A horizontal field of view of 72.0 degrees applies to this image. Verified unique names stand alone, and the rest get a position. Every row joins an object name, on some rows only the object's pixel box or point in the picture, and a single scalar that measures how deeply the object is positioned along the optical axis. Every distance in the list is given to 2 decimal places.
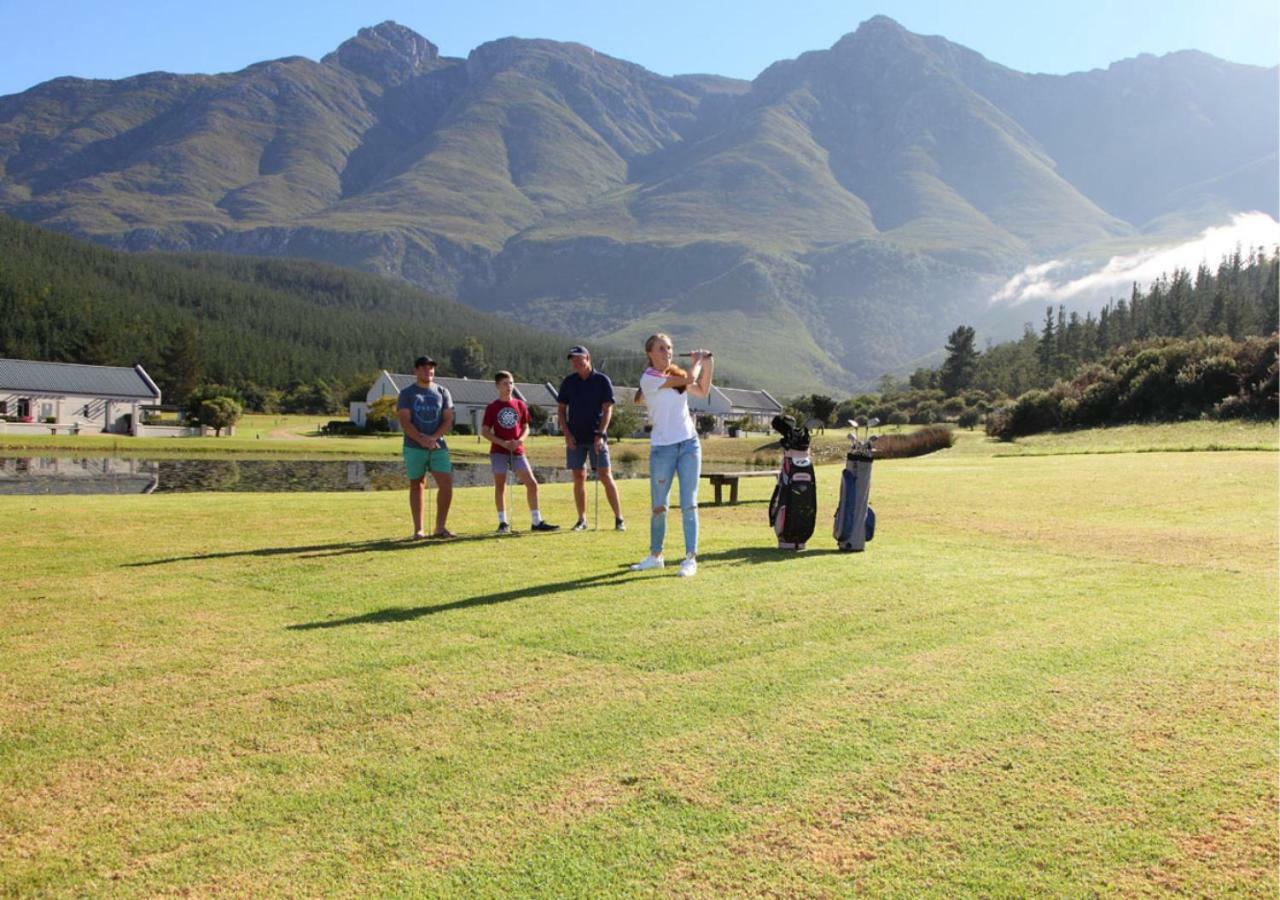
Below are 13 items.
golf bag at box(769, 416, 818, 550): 10.59
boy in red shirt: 12.40
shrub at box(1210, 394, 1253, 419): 32.09
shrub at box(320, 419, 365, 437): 79.06
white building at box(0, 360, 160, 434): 77.94
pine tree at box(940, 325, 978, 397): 100.44
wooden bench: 17.00
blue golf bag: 10.63
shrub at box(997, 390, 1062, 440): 40.53
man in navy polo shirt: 11.84
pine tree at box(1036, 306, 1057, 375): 104.50
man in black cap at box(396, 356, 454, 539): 11.74
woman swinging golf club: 8.97
